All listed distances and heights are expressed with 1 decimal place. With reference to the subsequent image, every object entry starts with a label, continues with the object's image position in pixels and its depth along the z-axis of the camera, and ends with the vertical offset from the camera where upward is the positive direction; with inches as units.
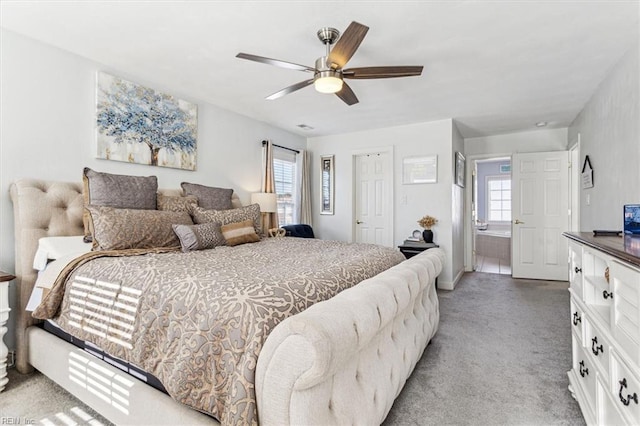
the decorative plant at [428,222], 179.9 -6.2
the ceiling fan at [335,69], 82.0 +39.7
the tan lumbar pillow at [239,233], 109.9 -8.3
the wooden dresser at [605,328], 42.0 -19.2
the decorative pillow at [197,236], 94.4 -8.2
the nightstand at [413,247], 166.1 -19.2
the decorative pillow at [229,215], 113.8 -2.0
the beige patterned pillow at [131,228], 83.8 -5.3
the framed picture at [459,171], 189.2 +25.2
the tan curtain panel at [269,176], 174.6 +19.1
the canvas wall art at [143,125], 110.3 +32.4
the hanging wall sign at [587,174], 142.9 +17.9
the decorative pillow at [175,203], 109.7 +2.3
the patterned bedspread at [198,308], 43.3 -16.5
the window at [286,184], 197.5 +17.2
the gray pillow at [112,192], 94.0 +5.3
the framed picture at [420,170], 181.8 +24.5
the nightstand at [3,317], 76.3 -26.5
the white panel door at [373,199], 201.9 +7.8
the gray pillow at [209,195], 128.5 +6.0
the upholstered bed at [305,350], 38.8 -23.4
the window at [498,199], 369.4 +15.0
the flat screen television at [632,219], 66.7 -1.4
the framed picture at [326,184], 216.4 +18.4
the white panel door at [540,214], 199.3 -1.5
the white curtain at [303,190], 210.2 +13.3
